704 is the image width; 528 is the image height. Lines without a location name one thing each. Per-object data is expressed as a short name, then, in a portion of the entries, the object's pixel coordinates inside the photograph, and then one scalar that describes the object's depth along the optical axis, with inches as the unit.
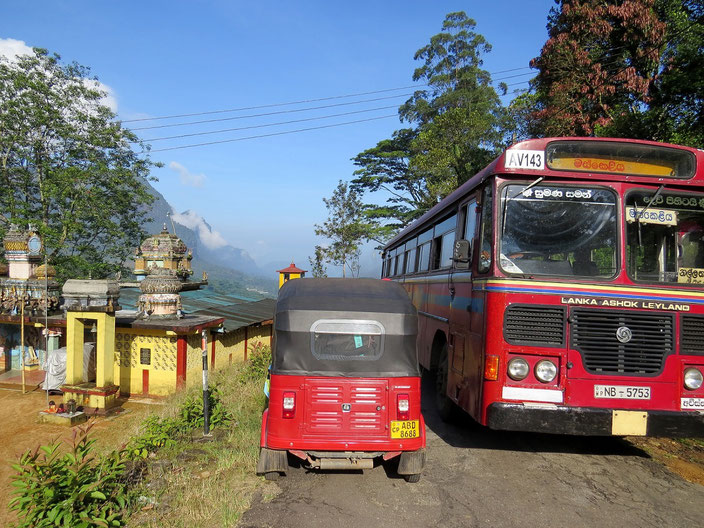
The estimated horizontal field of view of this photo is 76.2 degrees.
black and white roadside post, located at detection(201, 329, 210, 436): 262.4
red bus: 194.5
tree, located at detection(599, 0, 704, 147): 454.3
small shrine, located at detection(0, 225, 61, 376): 534.3
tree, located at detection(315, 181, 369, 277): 1256.2
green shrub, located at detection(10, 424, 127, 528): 155.3
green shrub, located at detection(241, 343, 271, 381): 411.5
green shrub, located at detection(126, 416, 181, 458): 228.4
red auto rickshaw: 186.7
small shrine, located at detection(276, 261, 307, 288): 754.9
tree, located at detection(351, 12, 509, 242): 979.3
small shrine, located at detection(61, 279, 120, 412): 443.8
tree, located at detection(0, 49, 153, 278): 944.9
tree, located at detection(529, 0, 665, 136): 552.4
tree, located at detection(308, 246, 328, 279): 1267.2
